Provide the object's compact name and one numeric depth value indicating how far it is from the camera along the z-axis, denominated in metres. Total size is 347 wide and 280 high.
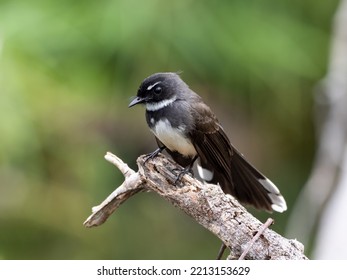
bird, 7.71
